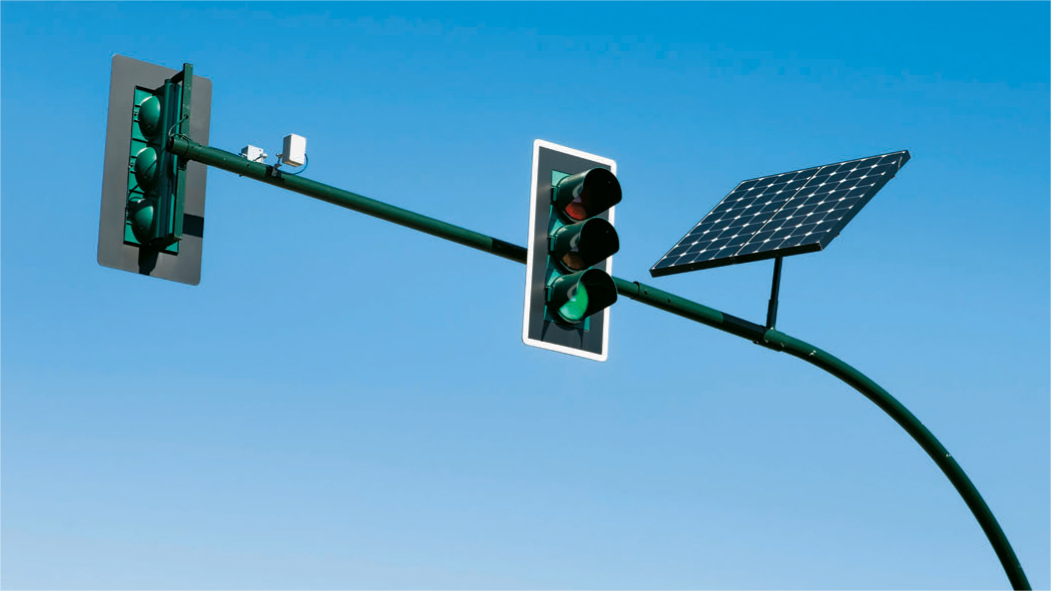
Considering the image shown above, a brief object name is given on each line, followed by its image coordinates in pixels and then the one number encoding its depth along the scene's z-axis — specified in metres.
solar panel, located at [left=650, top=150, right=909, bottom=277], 10.64
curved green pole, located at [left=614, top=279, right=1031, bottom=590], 9.64
